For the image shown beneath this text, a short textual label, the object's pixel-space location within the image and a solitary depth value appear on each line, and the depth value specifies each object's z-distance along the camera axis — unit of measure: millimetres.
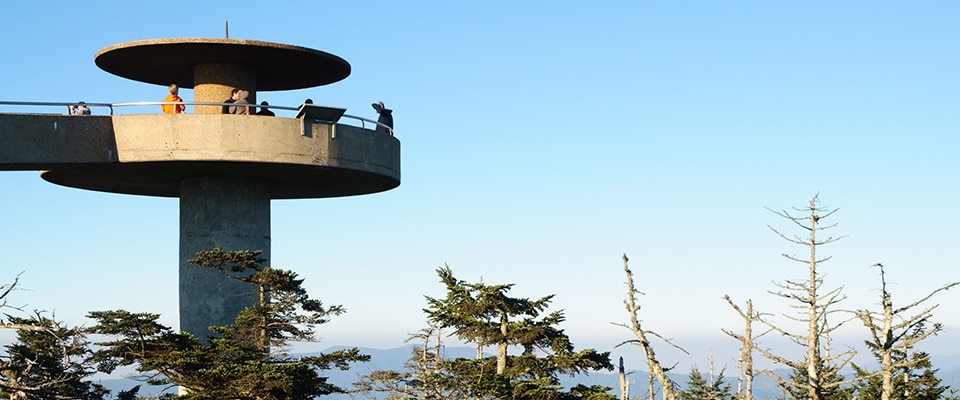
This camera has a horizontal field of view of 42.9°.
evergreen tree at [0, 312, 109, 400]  31297
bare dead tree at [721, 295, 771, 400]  21172
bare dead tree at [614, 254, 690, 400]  22578
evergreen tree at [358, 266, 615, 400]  26922
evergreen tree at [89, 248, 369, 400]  27344
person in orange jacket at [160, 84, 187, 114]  29531
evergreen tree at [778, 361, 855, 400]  21223
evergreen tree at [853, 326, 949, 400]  36472
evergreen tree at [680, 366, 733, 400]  48894
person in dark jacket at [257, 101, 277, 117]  29391
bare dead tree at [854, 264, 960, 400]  22766
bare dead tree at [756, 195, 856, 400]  22000
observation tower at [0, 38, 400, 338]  28359
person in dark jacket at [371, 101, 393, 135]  32312
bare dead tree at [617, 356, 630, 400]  26681
